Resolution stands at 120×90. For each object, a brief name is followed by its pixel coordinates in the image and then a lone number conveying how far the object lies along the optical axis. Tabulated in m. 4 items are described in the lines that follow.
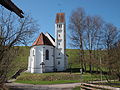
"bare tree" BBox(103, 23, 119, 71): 30.85
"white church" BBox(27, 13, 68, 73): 36.44
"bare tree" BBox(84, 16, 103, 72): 31.70
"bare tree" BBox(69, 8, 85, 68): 31.22
